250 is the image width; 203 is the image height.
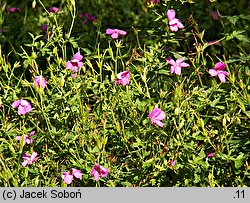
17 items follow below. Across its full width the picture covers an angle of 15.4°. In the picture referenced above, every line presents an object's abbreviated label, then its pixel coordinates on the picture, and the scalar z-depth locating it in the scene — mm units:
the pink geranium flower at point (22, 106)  3924
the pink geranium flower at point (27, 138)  3977
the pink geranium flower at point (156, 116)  3681
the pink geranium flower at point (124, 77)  3895
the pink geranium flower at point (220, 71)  3851
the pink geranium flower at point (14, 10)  5763
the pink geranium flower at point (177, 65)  3877
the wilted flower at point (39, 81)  3868
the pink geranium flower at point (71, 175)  3684
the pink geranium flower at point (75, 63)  4003
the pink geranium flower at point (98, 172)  3619
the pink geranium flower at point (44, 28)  5564
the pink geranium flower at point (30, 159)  3865
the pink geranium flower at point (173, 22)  4015
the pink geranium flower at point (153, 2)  4101
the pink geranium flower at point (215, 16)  6188
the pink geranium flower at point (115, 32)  4123
